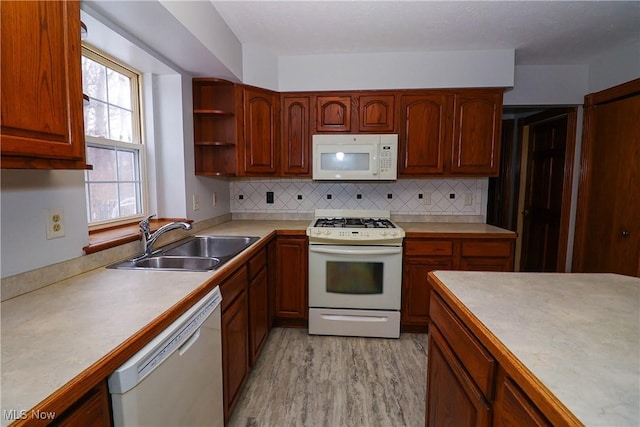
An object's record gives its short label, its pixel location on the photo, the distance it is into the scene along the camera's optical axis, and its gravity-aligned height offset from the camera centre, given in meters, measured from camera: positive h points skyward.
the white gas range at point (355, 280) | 2.49 -0.74
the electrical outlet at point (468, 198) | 3.10 -0.08
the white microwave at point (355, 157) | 2.70 +0.28
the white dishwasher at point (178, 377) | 0.80 -0.59
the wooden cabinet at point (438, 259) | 2.55 -0.56
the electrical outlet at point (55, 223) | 1.26 -0.15
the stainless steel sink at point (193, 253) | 1.64 -0.40
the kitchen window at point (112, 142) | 1.78 +0.27
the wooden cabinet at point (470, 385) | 0.68 -0.54
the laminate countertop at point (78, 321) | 0.66 -0.40
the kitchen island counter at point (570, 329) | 0.59 -0.37
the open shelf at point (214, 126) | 2.55 +0.51
